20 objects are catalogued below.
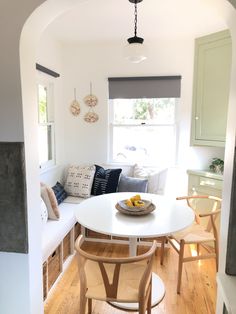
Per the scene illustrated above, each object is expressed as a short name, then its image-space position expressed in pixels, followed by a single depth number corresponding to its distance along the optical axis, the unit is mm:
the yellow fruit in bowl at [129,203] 1985
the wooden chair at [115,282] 1353
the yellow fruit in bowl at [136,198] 2039
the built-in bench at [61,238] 2057
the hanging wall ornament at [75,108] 3441
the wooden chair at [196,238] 2139
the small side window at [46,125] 2963
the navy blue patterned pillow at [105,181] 3145
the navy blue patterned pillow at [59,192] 3027
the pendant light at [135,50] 1988
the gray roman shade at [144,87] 3182
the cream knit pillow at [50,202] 2436
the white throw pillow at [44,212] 2314
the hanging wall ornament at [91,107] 3398
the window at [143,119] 3230
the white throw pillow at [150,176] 3104
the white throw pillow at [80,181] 3201
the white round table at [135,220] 1685
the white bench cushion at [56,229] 2043
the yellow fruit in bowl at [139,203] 1997
